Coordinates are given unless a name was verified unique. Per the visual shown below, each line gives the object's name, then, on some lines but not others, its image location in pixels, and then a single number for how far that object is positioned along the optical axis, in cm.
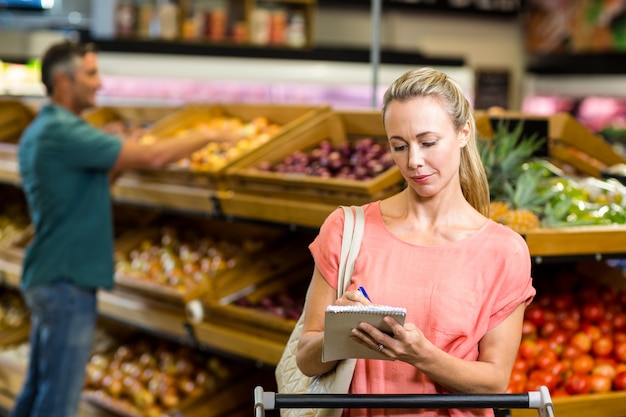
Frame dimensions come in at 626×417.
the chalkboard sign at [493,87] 1292
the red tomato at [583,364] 359
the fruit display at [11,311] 663
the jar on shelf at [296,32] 1065
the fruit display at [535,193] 360
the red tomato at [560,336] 375
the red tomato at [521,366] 361
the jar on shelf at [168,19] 998
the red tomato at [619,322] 385
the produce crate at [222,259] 468
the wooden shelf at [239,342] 421
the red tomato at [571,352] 367
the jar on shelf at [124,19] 984
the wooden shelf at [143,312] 478
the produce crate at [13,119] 696
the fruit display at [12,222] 682
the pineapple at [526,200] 351
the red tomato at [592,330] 375
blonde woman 223
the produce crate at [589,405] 337
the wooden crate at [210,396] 491
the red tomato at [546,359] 362
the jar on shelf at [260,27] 1048
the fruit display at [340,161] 419
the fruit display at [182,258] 492
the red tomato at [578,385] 351
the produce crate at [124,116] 629
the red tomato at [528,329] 378
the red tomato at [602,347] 368
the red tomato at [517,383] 350
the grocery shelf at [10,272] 590
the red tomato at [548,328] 381
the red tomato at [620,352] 366
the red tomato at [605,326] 382
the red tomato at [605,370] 356
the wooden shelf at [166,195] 469
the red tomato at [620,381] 353
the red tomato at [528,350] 368
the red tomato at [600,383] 351
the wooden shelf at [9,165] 618
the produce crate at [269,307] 429
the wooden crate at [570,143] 438
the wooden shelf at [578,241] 332
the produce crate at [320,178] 390
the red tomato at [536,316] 385
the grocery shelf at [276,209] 404
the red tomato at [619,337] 372
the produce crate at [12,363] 599
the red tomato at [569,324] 384
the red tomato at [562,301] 394
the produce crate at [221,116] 469
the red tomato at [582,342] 370
